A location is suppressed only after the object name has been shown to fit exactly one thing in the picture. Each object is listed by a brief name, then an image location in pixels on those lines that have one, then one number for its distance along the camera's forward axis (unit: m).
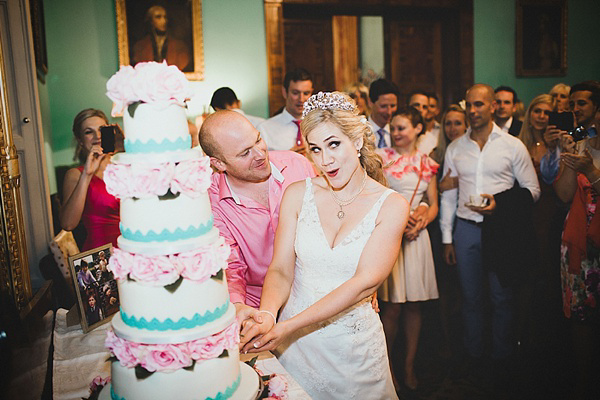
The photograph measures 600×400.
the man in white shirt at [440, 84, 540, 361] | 4.05
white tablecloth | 1.96
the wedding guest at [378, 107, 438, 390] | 3.91
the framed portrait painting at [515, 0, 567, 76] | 7.41
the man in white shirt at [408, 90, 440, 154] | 5.33
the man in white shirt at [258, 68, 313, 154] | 4.82
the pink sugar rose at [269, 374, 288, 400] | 1.73
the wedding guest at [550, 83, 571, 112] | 5.16
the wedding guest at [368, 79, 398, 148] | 4.70
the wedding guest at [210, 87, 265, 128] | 5.13
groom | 2.60
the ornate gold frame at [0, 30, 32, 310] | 2.56
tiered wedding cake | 1.51
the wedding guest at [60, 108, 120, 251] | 3.42
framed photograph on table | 2.43
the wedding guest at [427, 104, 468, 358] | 4.32
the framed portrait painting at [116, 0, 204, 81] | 5.97
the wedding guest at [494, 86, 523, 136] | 5.46
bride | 2.24
